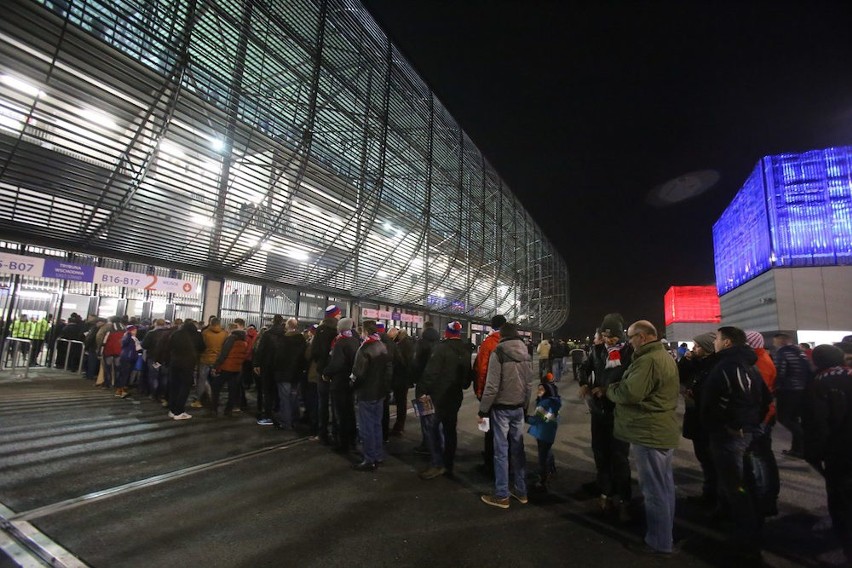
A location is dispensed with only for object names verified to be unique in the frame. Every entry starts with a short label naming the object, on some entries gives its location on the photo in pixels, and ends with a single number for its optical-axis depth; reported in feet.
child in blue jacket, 15.55
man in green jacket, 10.94
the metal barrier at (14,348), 38.68
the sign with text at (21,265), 29.50
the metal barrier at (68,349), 41.87
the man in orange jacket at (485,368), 17.19
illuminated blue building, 107.24
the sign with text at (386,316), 70.49
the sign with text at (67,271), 32.48
